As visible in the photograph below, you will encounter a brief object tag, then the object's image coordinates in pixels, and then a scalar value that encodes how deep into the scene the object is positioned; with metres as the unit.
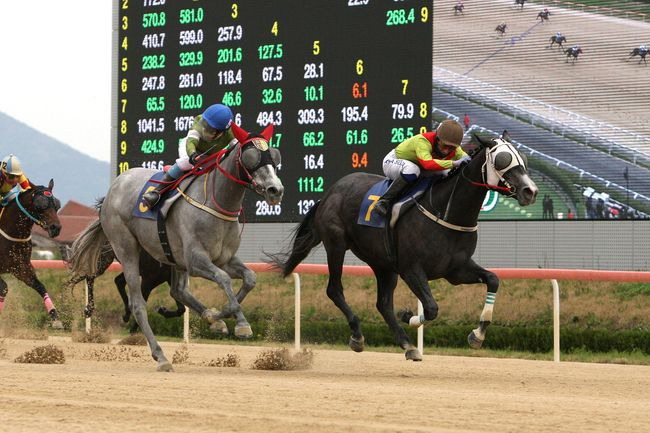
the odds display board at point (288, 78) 25.45
